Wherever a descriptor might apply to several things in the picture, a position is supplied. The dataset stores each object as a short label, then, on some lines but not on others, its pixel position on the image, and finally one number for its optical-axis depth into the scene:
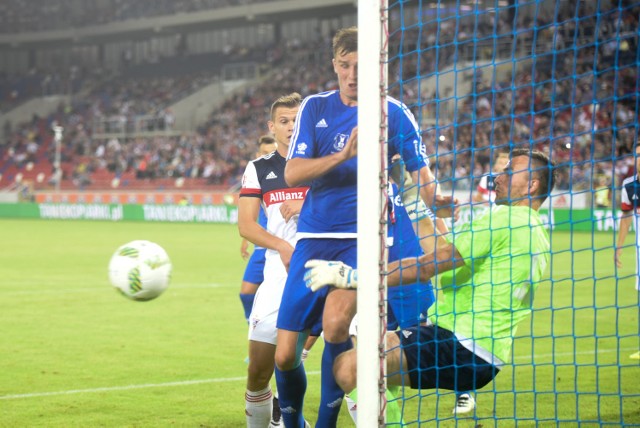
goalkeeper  8.52
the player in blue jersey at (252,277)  14.84
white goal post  8.08
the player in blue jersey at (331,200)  9.09
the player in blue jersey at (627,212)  16.56
